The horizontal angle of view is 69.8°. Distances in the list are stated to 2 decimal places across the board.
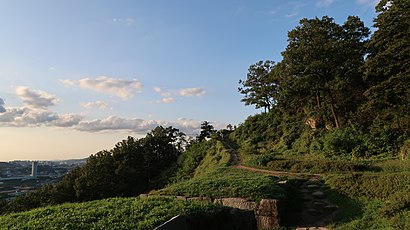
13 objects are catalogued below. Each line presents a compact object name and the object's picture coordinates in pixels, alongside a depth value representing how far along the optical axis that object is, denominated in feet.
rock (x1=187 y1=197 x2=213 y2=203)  29.37
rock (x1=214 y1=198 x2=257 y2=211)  27.69
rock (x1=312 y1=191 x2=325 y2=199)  31.60
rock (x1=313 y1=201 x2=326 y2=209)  29.42
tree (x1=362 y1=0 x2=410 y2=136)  44.06
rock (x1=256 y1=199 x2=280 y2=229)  26.45
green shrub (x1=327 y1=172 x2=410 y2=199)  27.48
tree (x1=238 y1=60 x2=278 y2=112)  105.81
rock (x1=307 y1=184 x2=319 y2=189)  34.06
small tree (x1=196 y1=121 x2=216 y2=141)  129.08
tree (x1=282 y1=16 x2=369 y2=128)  58.90
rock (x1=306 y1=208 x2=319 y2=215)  28.62
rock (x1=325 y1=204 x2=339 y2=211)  28.28
